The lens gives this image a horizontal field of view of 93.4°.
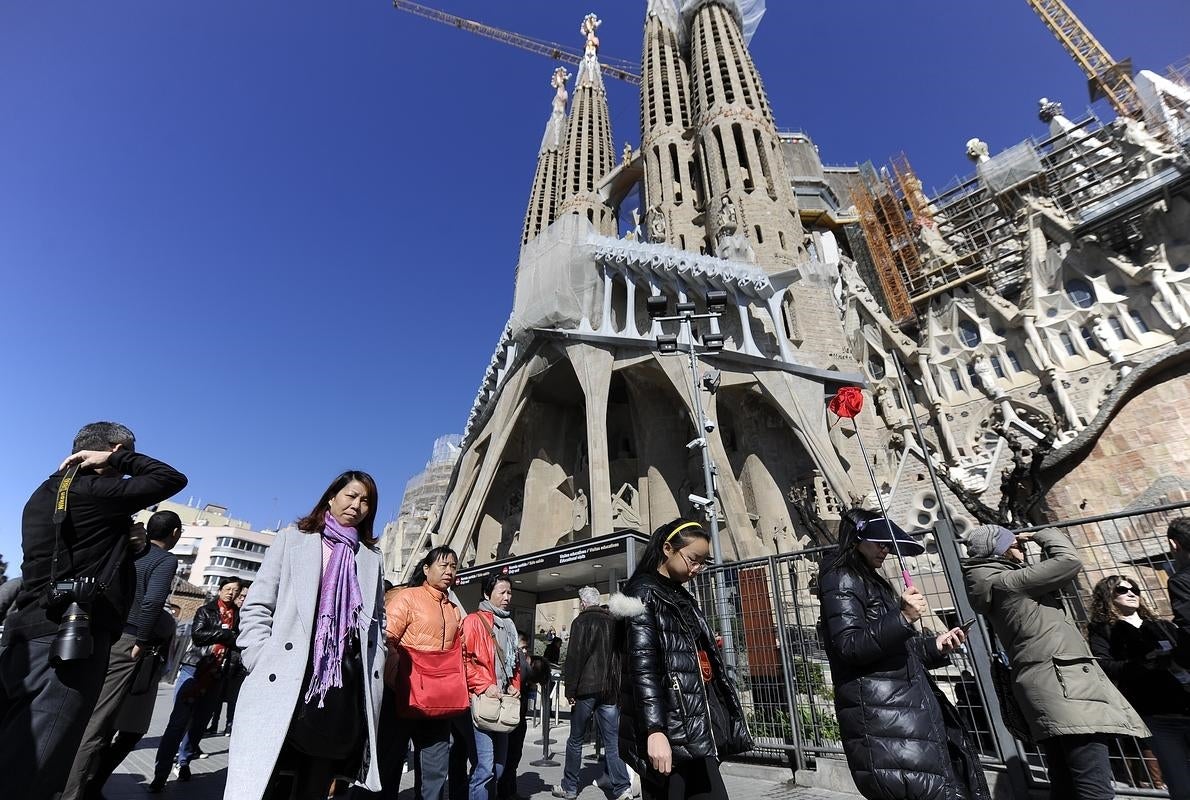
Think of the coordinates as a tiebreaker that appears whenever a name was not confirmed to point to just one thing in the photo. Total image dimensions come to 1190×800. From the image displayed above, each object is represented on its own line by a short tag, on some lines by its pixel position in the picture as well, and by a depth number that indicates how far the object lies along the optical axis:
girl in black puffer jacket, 1.94
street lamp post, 8.78
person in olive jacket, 2.42
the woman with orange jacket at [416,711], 2.77
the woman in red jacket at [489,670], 3.29
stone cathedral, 16.94
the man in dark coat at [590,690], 4.21
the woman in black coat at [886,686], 1.90
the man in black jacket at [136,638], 2.82
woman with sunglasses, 2.68
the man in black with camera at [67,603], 1.76
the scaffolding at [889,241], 26.50
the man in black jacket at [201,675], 4.02
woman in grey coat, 1.74
